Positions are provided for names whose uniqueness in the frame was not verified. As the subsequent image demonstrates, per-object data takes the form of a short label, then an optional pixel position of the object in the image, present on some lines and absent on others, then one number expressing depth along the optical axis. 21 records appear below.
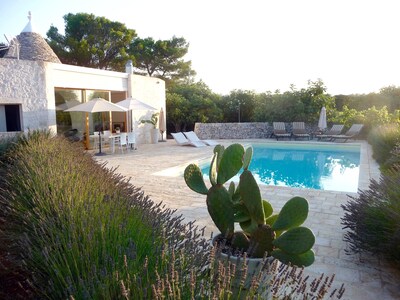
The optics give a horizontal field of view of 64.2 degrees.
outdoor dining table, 13.36
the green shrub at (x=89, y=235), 1.81
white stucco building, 11.42
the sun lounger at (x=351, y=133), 17.19
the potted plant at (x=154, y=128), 17.19
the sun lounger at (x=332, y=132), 18.08
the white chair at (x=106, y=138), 14.06
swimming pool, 10.00
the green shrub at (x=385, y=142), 9.90
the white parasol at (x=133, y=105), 13.86
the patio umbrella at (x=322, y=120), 18.38
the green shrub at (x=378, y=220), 3.22
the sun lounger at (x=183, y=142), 16.12
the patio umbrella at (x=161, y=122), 17.73
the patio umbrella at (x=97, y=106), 12.17
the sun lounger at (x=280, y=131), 19.31
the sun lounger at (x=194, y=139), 16.63
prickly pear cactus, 2.55
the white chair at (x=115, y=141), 13.42
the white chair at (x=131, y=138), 13.59
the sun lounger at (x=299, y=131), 19.22
